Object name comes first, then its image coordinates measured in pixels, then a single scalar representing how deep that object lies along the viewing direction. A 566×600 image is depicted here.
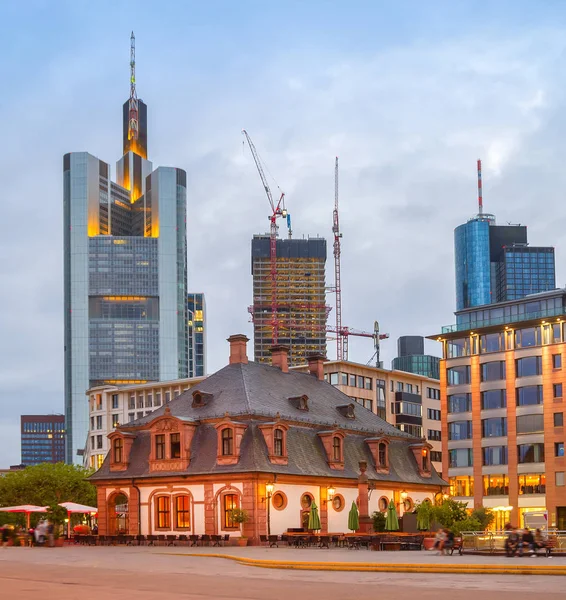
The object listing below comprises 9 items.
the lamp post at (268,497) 68.41
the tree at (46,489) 117.12
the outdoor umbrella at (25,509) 75.25
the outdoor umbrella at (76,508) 78.75
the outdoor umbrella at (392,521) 69.12
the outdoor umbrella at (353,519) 69.75
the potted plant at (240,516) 66.69
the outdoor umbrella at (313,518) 69.00
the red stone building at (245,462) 69.44
